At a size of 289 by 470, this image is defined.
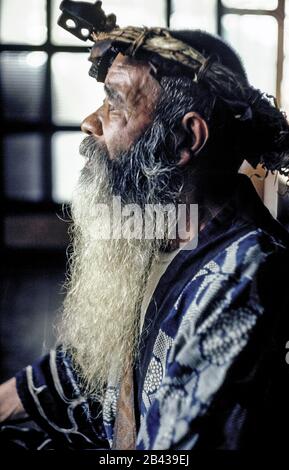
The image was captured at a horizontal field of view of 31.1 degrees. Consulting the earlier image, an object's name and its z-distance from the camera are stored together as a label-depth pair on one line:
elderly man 0.75
